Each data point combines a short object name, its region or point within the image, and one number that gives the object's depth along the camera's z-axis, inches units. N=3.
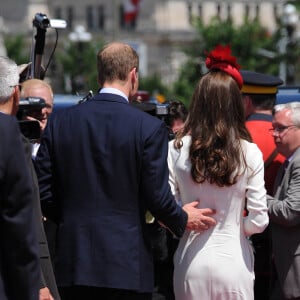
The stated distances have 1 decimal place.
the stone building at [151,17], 7194.9
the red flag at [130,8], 6801.2
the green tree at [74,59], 4322.8
